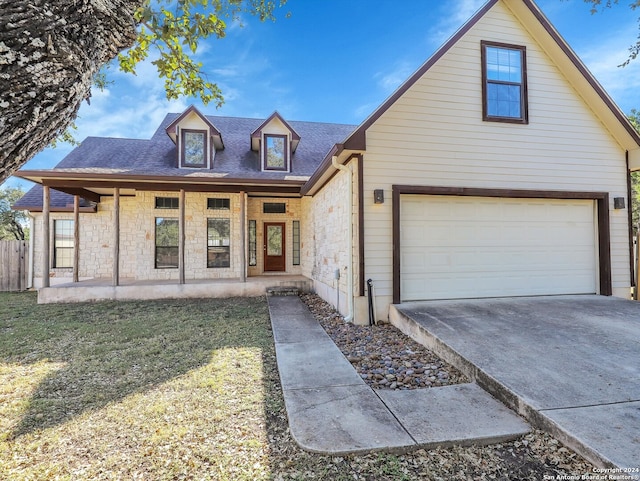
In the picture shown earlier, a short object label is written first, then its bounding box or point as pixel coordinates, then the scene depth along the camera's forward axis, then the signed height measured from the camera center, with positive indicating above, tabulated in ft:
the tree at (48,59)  4.90 +3.13
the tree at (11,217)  66.90 +7.11
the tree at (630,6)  12.40 +9.15
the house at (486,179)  19.83 +4.40
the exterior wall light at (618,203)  22.68 +2.95
